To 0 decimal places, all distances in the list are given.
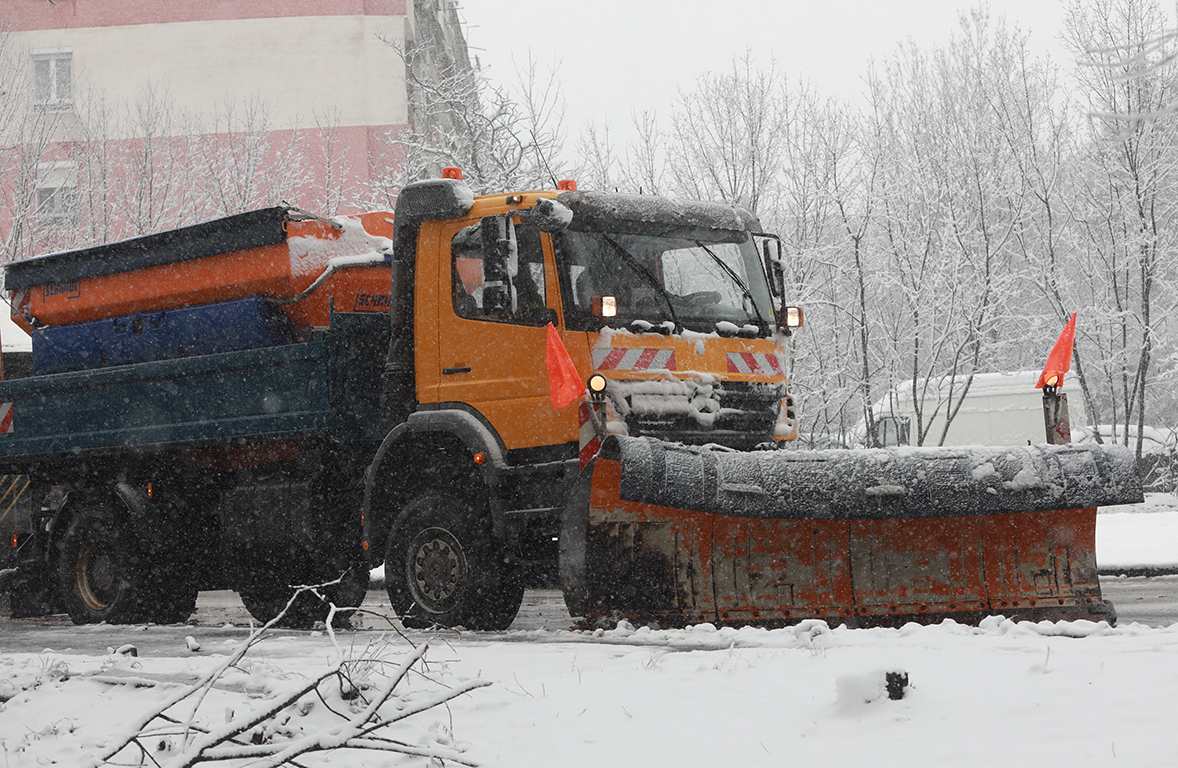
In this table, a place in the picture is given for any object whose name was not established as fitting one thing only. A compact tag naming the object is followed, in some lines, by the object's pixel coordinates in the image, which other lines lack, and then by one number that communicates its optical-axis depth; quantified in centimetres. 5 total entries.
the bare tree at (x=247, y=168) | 2294
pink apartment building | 2667
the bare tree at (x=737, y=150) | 1930
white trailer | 2361
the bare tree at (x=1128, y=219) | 1864
